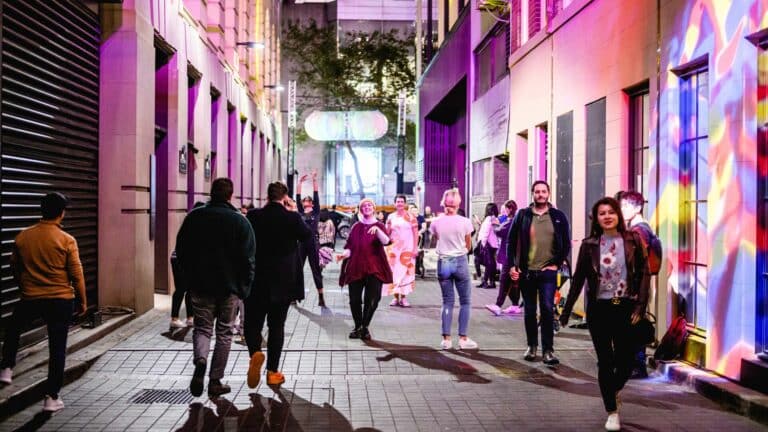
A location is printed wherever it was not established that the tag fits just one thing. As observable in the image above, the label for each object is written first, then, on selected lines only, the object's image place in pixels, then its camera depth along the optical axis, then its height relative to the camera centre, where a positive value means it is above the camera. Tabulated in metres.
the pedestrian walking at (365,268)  10.31 -0.66
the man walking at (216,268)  7.18 -0.47
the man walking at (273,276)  7.65 -0.57
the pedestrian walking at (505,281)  12.48 -0.99
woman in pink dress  13.02 -0.53
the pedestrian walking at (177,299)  10.20 -1.08
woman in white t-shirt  9.64 -0.54
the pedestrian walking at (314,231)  13.35 -0.29
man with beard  8.82 -0.44
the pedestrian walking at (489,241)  15.93 -0.50
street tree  48.53 +8.72
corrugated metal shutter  8.35 +1.07
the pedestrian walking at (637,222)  7.69 -0.06
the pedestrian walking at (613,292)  6.38 -0.60
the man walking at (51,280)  6.57 -0.52
